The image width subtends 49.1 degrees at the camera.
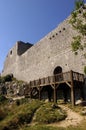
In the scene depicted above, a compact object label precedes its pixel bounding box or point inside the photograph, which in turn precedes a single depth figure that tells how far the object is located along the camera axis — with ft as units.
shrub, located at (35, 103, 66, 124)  22.95
